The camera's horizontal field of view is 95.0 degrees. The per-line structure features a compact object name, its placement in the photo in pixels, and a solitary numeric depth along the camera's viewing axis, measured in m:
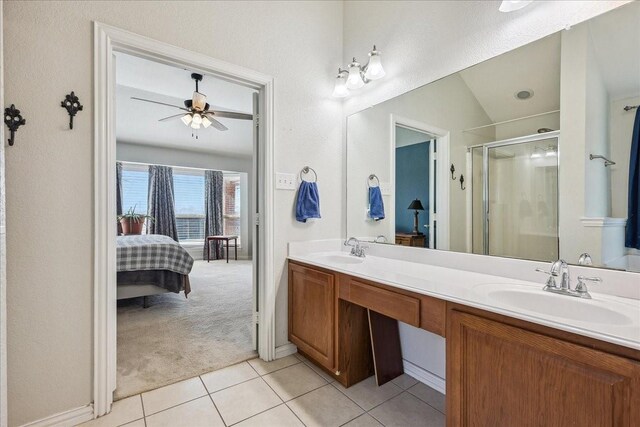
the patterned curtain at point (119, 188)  5.51
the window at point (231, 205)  6.91
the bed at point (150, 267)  3.10
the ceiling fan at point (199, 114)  3.09
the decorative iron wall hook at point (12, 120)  1.33
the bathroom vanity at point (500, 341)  0.81
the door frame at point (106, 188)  1.54
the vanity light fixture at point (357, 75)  2.03
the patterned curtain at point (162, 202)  5.93
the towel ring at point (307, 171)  2.28
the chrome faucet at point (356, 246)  2.18
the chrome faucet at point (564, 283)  1.13
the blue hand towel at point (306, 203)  2.21
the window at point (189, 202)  6.32
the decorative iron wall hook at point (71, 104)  1.46
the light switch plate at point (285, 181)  2.15
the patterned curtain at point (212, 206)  6.60
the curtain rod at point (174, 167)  5.51
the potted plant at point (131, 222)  5.14
